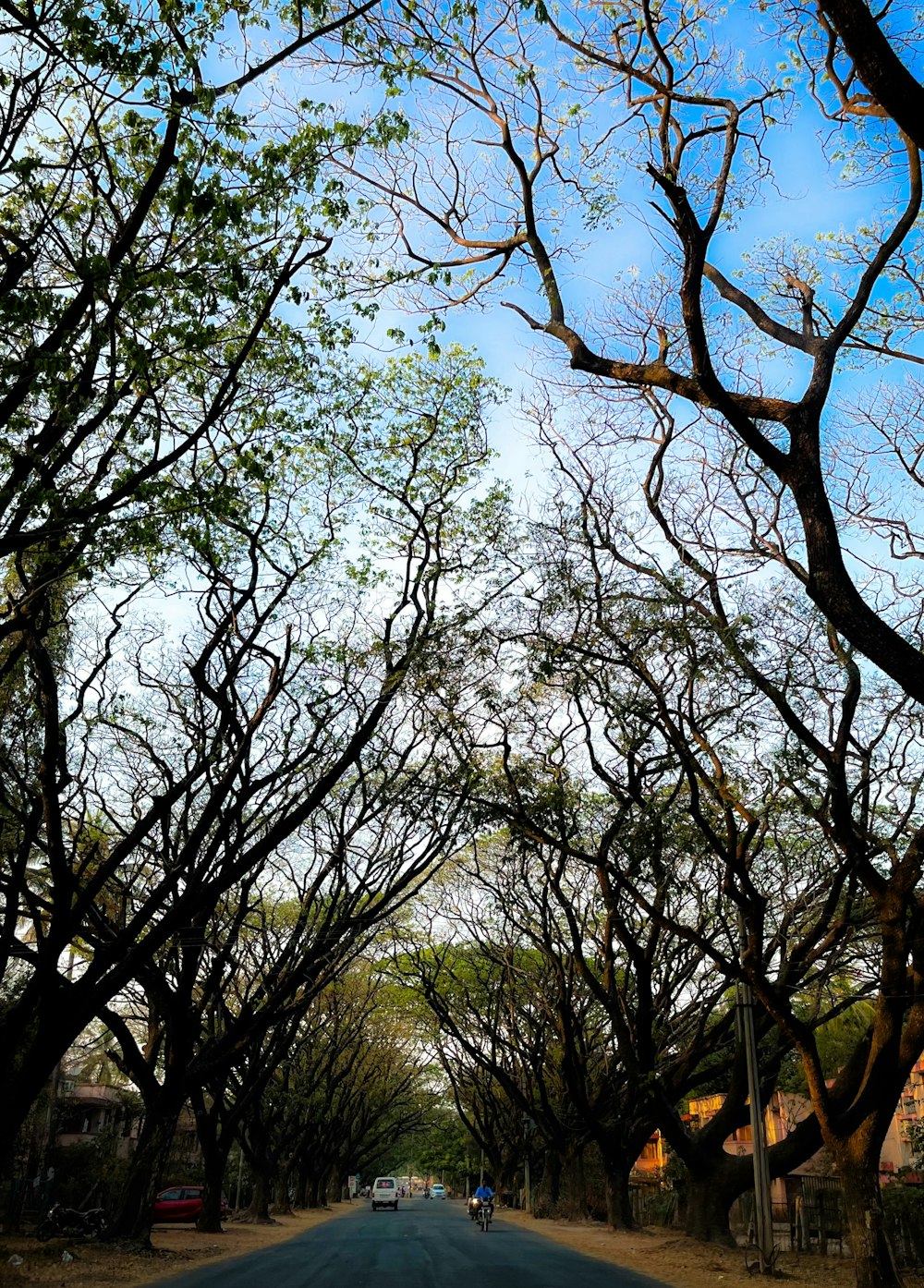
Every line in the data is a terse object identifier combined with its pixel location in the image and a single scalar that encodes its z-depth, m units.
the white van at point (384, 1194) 49.34
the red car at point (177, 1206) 28.03
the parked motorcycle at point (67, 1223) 18.95
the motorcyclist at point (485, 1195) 29.81
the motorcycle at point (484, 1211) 29.62
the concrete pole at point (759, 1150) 15.23
